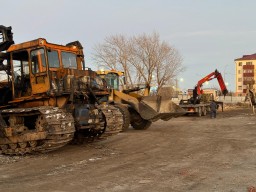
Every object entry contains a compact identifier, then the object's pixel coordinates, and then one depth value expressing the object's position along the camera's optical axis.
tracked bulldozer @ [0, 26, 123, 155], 9.75
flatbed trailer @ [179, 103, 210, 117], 26.86
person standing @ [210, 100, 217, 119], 25.17
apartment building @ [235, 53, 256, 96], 102.75
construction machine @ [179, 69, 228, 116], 28.23
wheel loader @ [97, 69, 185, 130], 15.57
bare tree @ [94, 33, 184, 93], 45.97
